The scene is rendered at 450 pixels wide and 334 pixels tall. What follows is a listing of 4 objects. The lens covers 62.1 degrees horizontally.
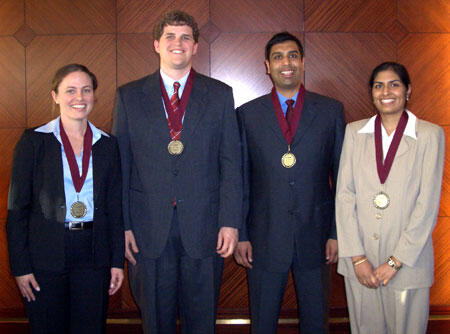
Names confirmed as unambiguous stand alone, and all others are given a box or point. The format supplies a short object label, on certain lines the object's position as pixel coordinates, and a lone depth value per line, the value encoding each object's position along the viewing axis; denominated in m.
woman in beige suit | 2.04
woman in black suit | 1.93
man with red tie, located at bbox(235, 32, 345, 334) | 2.28
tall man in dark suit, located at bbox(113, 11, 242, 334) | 2.12
